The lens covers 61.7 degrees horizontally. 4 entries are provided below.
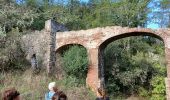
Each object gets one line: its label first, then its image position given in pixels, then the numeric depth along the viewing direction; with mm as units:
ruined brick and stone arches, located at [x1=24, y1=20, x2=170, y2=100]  7658
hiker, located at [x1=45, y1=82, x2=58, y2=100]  2557
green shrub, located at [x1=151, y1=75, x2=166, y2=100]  8611
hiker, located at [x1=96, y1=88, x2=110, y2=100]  2821
